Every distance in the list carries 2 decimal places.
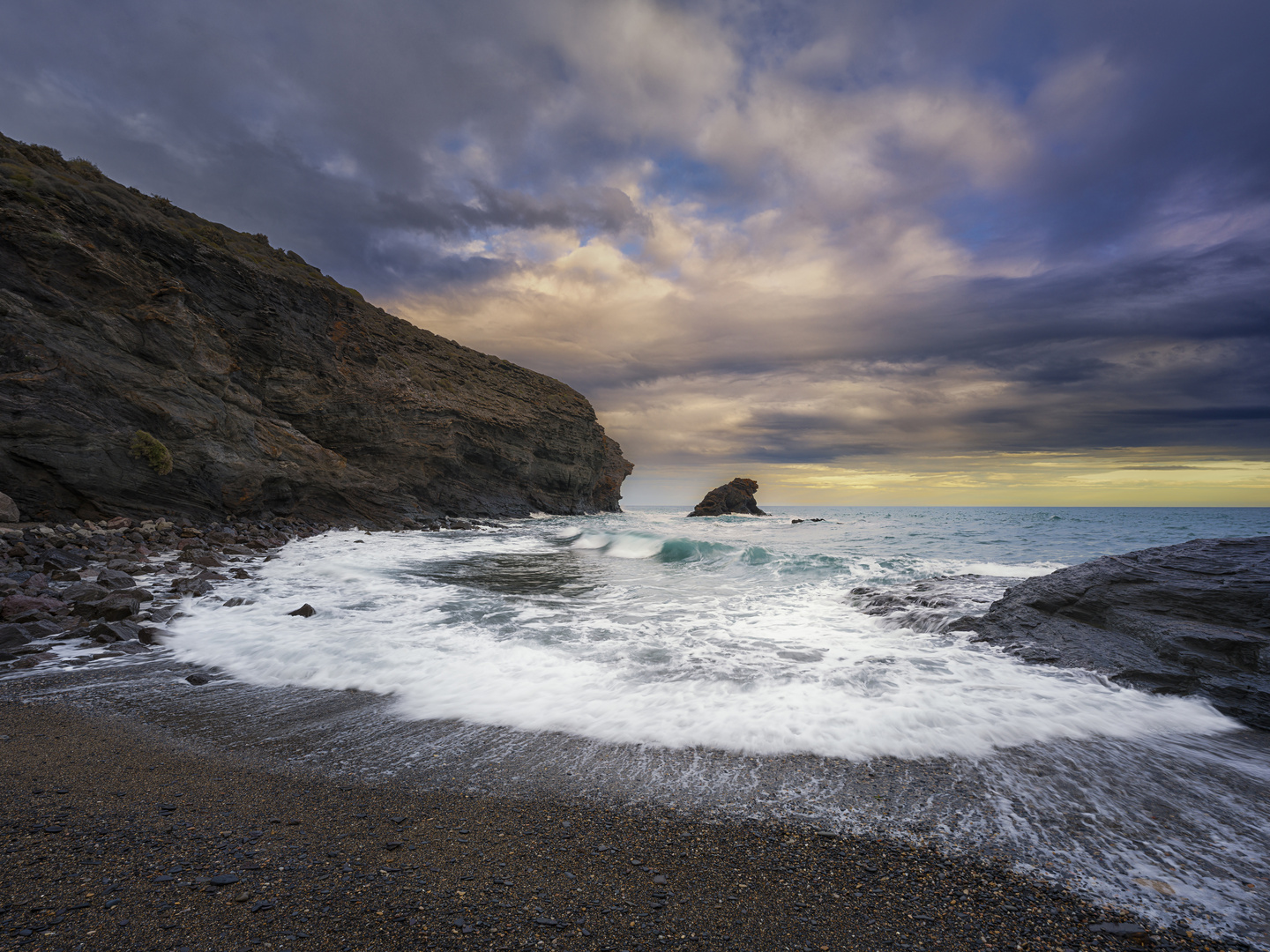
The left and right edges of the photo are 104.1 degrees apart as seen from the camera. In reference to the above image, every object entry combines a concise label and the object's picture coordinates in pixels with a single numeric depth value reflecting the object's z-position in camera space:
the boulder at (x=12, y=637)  4.86
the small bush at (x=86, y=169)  19.06
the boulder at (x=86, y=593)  6.40
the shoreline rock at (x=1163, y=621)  4.85
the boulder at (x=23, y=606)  5.57
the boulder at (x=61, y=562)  8.35
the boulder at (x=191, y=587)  7.75
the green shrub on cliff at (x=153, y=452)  14.86
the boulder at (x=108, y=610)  5.90
